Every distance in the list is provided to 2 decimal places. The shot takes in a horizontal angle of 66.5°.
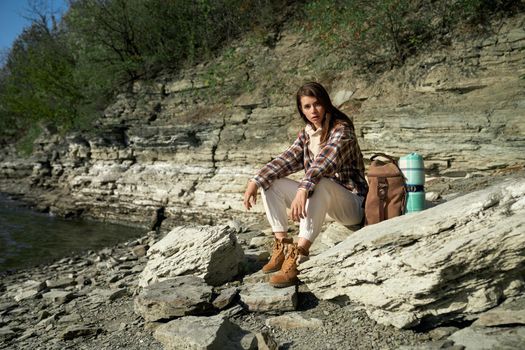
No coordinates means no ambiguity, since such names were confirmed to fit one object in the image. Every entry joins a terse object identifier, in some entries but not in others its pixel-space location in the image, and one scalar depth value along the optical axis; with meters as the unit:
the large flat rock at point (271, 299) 3.51
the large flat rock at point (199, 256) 4.36
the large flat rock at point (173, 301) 3.60
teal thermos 4.08
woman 3.68
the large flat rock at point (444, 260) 2.65
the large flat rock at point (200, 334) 2.96
